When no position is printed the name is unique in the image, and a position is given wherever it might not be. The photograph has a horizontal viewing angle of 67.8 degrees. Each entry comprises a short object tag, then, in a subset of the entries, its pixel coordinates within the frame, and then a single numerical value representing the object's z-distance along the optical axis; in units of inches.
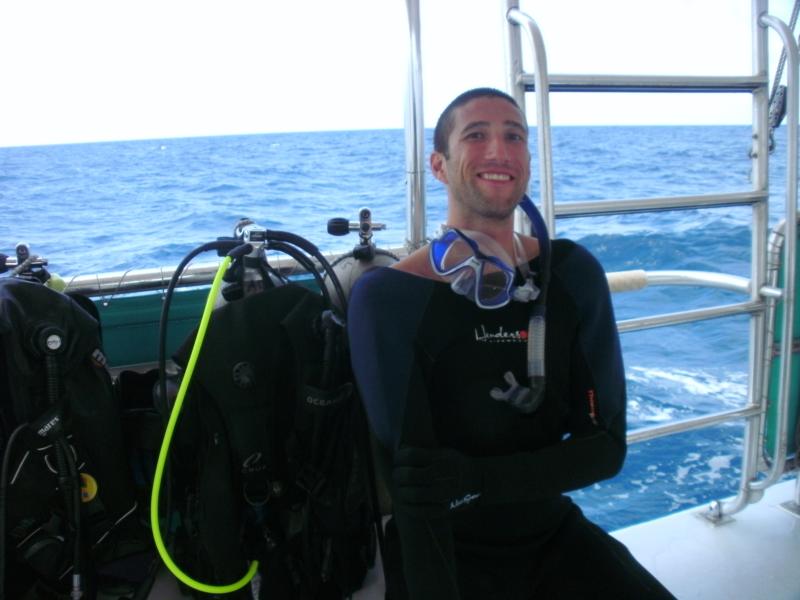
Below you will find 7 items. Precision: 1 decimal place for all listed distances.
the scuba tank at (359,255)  56.4
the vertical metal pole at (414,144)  58.6
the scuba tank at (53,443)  45.5
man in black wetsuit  40.9
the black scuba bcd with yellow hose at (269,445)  47.7
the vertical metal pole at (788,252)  56.4
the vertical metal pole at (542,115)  51.1
